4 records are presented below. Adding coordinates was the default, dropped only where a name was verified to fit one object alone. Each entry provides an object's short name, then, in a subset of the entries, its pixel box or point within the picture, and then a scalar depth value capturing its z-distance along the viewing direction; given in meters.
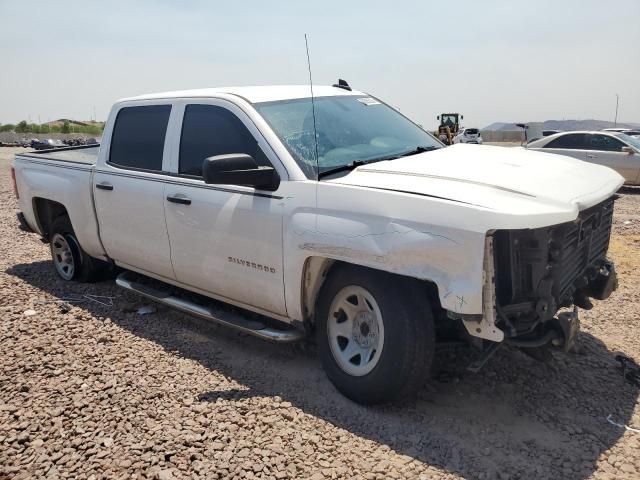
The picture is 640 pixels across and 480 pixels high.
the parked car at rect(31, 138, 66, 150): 37.03
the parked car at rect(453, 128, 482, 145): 35.90
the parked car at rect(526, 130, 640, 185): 13.09
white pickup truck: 2.91
